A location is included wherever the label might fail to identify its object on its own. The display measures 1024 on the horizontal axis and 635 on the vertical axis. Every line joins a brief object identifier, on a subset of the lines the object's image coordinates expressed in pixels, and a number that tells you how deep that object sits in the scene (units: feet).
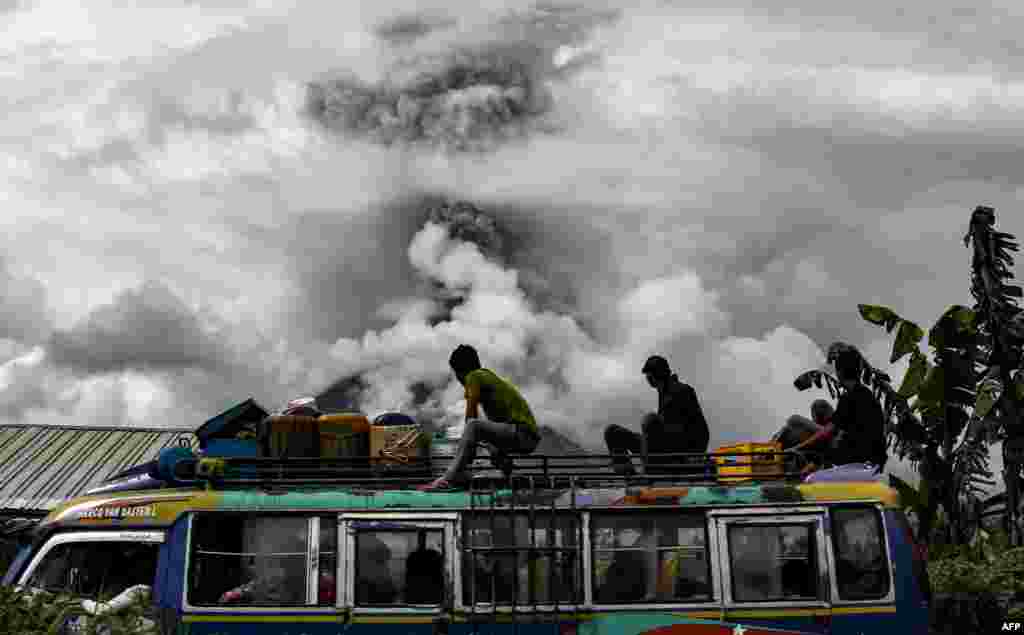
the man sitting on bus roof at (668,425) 41.09
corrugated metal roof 95.50
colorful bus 35.04
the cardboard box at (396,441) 41.68
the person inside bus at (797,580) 35.37
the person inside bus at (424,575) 35.29
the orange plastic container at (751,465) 38.01
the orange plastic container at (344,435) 41.52
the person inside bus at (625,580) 35.19
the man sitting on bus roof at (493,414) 38.04
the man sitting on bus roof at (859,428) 39.78
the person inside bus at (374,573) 35.35
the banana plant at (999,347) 64.23
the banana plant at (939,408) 65.26
